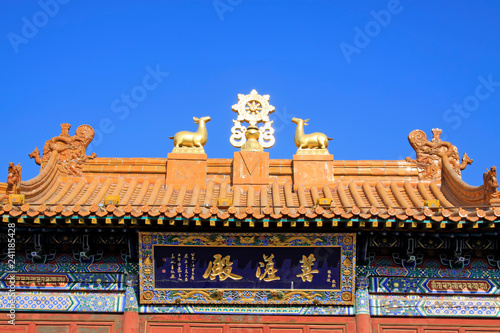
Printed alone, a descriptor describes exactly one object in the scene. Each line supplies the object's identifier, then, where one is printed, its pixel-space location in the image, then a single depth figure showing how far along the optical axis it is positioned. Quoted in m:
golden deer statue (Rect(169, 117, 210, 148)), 12.05
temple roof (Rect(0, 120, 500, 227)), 10.84
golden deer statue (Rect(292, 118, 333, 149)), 11.95
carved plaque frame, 9.62
